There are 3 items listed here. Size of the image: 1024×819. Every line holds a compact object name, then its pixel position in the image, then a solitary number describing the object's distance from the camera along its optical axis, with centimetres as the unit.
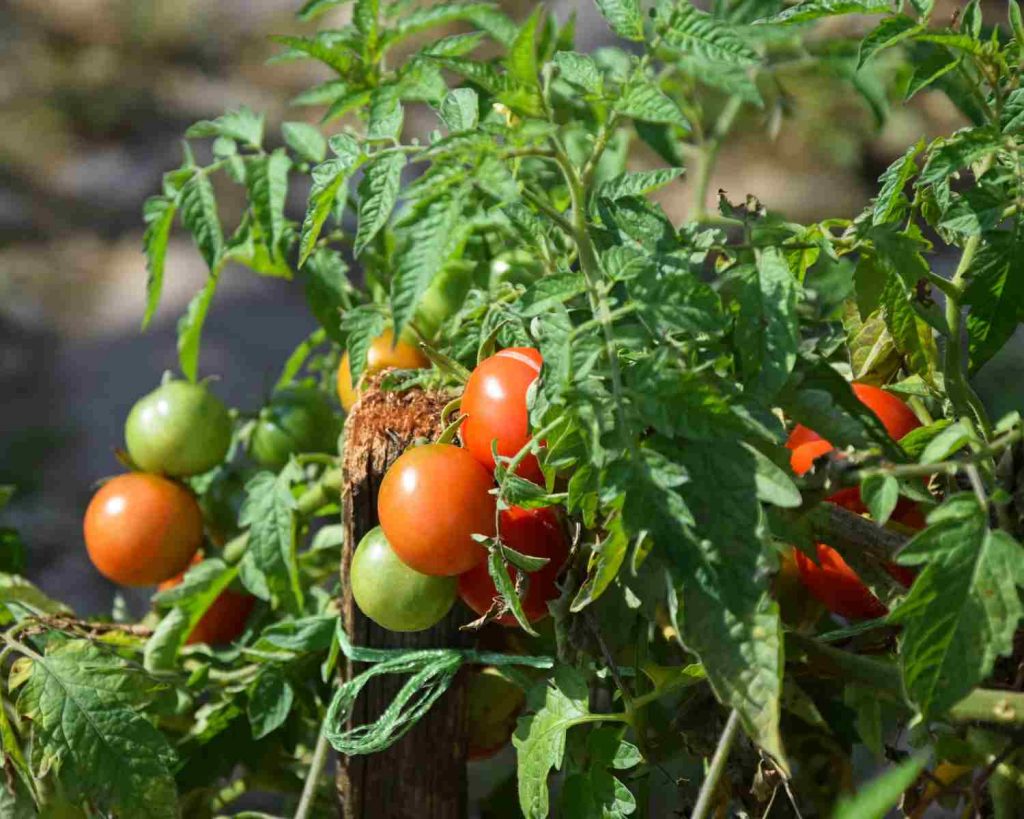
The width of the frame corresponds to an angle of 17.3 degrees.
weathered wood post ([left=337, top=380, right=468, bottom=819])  140
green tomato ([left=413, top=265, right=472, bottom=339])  152
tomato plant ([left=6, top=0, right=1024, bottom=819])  126
